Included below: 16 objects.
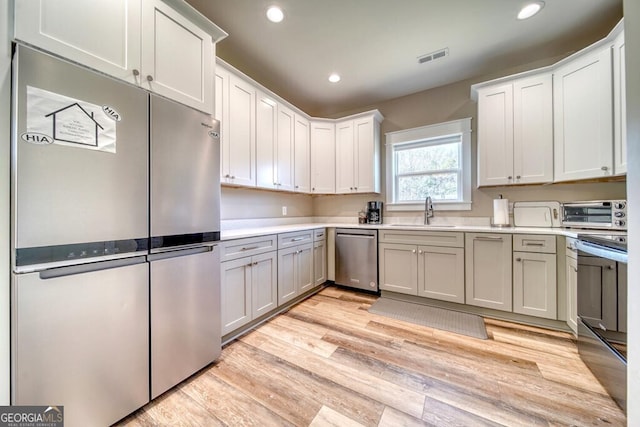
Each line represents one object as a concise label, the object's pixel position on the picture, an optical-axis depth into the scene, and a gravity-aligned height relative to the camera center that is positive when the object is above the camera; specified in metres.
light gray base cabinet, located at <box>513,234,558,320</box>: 2.10 -0.59
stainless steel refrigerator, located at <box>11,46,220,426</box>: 0.94 -0.14
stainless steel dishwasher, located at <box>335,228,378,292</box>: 2.97 -0.60
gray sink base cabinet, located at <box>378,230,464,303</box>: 2.51 -0.59
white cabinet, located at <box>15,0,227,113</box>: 1.01 +0.92
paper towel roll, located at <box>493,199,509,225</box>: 2.61 +0.02
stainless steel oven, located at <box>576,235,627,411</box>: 1.24 -0.59
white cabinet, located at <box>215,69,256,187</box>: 2.16 +0.86
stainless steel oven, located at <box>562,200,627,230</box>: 1.95 -0.01
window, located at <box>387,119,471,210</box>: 3.03 +0.66
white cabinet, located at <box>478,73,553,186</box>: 2.35 +0.87
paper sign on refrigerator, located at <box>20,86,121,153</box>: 0.95 +0.41
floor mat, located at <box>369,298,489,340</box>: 2.14 -1.07
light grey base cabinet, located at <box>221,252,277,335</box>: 1.89 -0.68
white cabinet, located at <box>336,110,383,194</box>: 3.37 +0.89
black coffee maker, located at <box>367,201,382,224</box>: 3.49 +0.00
